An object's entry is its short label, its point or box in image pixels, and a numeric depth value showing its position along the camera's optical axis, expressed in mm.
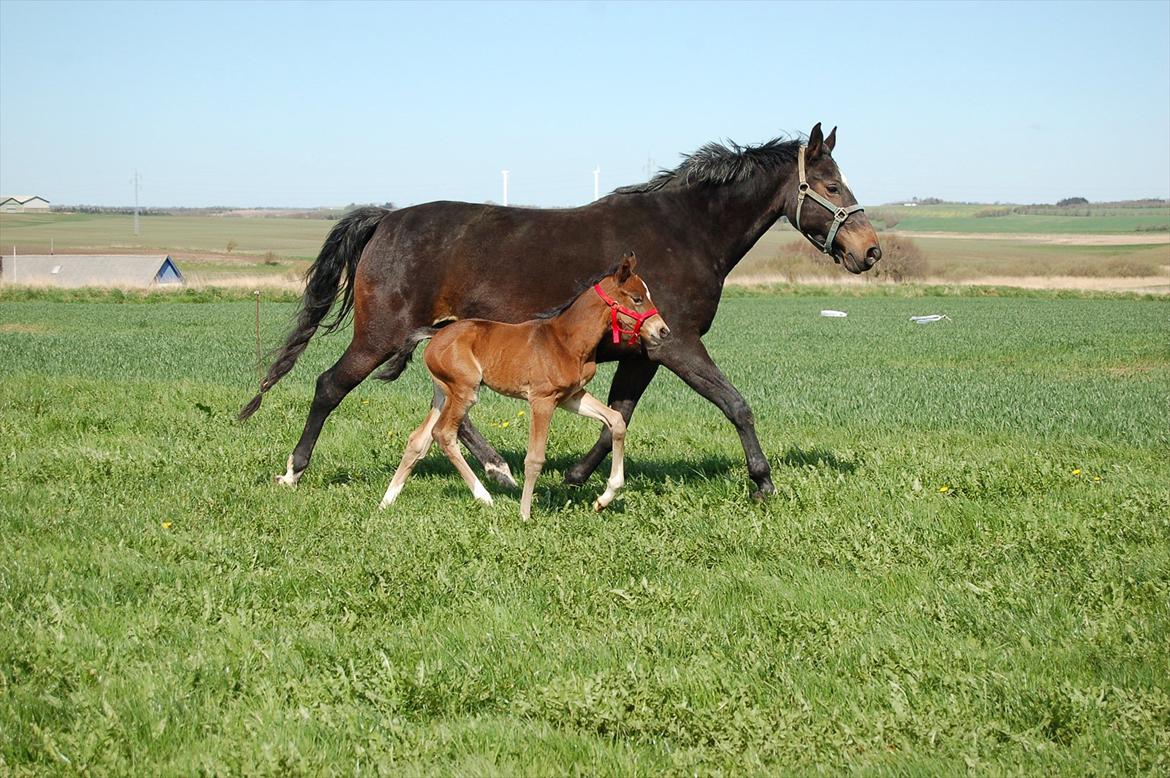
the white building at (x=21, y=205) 171125
